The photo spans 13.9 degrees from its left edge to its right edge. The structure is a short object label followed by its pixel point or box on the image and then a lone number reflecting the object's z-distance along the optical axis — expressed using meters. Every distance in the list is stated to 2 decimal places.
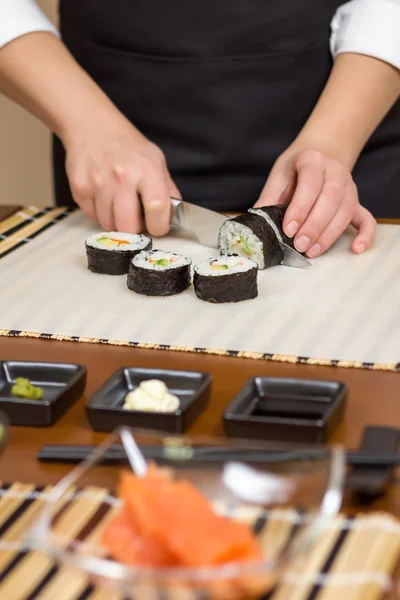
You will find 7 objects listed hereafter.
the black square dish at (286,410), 0.96
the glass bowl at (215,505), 0.70
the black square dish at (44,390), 0.99
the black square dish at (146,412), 0.97
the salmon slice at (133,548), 0.75
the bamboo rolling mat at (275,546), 0.82
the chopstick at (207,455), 0.85
